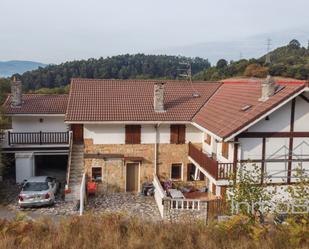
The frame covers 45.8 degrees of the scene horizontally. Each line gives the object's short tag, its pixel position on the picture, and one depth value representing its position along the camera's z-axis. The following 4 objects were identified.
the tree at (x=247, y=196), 11.47
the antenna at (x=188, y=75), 26.25
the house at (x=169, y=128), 18.53
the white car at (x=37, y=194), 19.83
